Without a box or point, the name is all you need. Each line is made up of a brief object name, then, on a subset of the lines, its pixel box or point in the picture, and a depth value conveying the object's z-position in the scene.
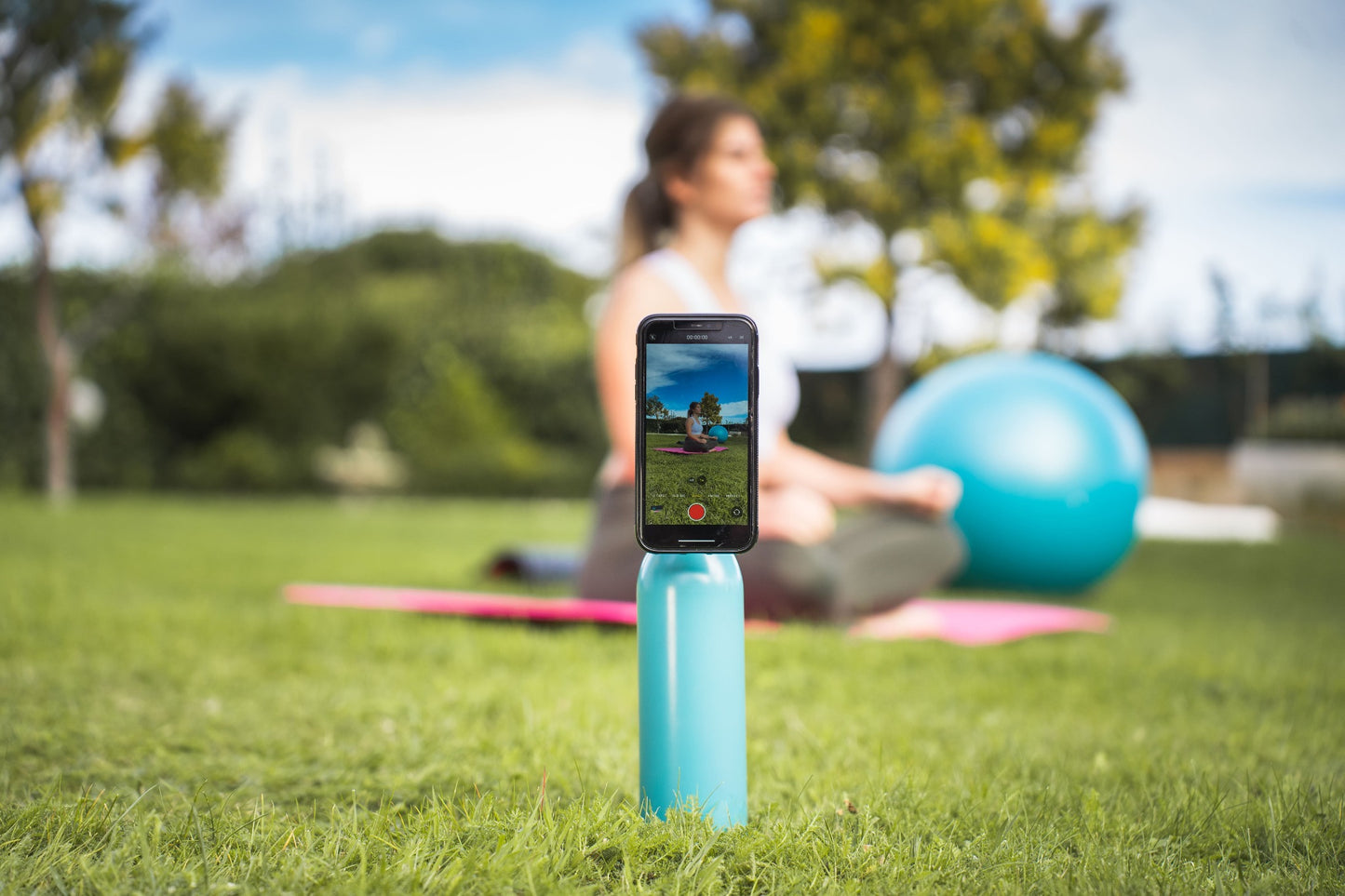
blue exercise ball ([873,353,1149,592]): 5.36
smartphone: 1.38
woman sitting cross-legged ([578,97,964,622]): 3.34
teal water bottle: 1.39
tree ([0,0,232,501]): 11.70
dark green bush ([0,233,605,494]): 14.84
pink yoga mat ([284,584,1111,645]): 3.67
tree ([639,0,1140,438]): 11.80
